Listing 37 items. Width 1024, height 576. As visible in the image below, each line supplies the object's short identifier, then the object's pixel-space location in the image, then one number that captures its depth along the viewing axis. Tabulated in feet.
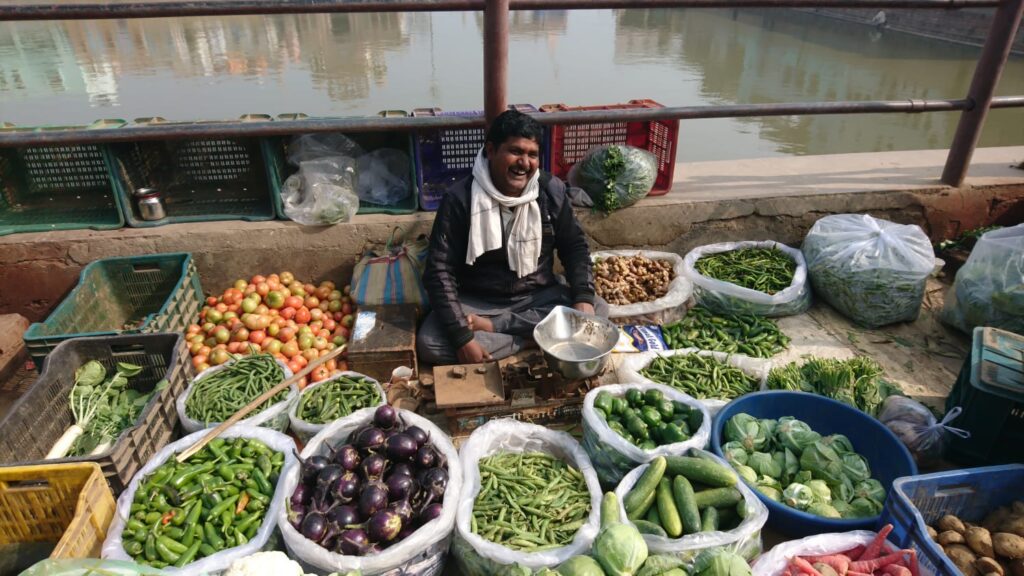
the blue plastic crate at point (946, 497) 6.84
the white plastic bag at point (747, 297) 12.34
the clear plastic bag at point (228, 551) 6.78
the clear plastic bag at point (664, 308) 12.17
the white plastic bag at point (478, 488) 6.89
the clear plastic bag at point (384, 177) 13.34
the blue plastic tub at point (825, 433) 7.43
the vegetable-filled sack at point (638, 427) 8.25
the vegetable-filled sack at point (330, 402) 9.30
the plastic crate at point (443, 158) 13.01
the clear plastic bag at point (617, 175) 12.98
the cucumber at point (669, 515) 7.07
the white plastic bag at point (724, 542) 6.89
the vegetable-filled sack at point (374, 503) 6.86
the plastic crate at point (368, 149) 12.36
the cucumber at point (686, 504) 7.13
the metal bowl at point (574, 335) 10.26
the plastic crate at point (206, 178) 12.76
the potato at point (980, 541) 6.88
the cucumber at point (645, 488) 7.45
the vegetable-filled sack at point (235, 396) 9.12
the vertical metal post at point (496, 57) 10.92
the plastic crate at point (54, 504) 6.89
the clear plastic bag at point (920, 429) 8.82
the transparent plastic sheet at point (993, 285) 11.30
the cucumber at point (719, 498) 7.41
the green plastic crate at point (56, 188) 12.57
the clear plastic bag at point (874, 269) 12.07
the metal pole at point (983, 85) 12.57
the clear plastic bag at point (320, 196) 12.43
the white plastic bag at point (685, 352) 10.26
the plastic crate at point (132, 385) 7.83
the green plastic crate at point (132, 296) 10.83
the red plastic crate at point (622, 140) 13.78
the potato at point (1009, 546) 6.78
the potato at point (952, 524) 7.22
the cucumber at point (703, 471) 7.51
